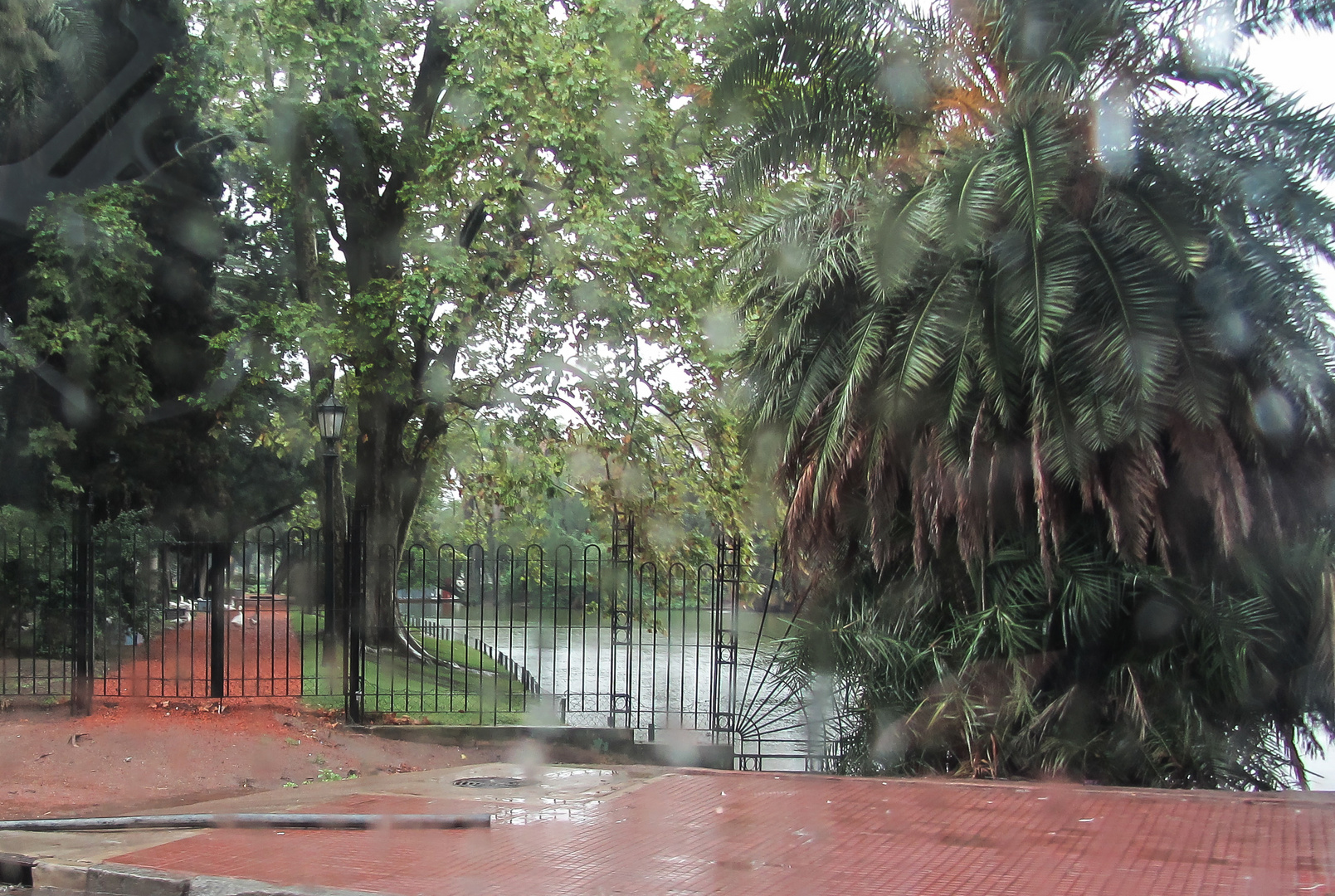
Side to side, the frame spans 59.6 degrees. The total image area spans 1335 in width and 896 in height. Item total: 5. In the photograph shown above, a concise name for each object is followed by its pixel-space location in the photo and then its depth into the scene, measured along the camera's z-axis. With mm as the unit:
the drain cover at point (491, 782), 9805
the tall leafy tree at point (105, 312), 16422
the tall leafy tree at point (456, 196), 15438
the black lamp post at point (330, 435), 14297
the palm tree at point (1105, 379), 9781
